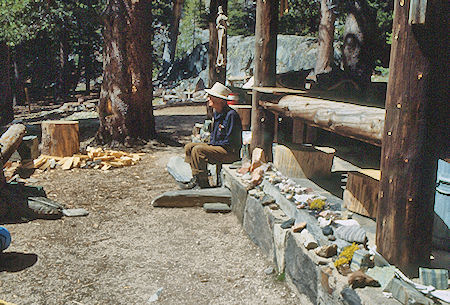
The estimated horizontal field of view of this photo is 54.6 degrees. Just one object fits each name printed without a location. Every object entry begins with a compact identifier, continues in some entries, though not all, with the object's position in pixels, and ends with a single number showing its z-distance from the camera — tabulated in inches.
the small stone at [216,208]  229.5
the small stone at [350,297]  104.0
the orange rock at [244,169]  226.3
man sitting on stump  241.6
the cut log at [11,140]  277.7
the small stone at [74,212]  223.9
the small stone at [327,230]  134.8
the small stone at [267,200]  179.9
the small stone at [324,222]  139.0
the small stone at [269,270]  161.5
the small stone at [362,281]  106.9
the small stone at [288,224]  153.9
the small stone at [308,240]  135.1
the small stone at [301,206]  158.6
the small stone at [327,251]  126.2
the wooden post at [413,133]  100.9
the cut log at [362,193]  143.3
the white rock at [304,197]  160.9
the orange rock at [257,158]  220.2
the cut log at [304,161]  195.0
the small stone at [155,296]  145.6
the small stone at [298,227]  147.6
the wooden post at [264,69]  219.8
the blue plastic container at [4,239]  161.6
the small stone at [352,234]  125.4
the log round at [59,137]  324.8
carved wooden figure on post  378.3
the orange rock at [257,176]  203.6
